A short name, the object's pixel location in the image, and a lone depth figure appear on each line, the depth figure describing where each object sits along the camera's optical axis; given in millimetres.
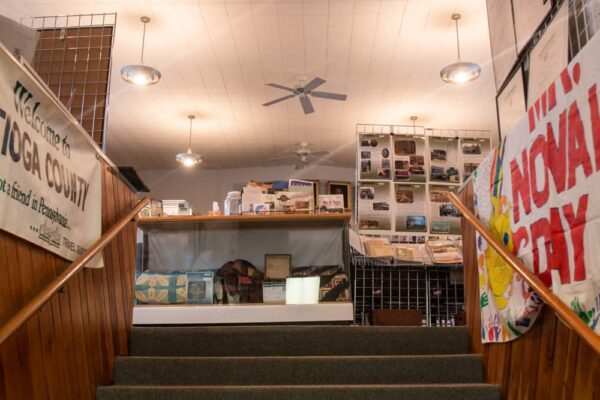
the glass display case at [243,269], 4641
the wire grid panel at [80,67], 4219
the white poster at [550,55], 2566
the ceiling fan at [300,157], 9542
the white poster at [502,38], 3490
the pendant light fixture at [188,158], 9055
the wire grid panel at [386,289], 5324
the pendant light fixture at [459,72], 5961
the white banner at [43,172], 2049
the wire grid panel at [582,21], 2243
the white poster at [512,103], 3156
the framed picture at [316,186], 11080
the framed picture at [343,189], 11359
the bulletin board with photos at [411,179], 7363
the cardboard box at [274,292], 4684
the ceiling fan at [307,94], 6852
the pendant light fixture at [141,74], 5977
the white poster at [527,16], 2936
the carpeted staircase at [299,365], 2746
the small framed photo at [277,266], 4750
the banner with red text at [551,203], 1819
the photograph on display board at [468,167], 7805
